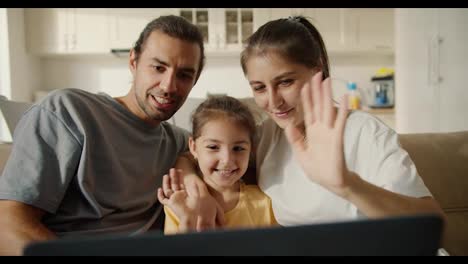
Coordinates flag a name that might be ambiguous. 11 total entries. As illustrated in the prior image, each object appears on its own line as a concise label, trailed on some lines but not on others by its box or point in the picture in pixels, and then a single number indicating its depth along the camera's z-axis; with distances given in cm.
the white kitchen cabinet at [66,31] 382
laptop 32
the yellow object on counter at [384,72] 407
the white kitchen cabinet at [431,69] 340
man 87
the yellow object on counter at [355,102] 408
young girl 106
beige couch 126
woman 65
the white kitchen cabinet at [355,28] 400
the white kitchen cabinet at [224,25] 395
